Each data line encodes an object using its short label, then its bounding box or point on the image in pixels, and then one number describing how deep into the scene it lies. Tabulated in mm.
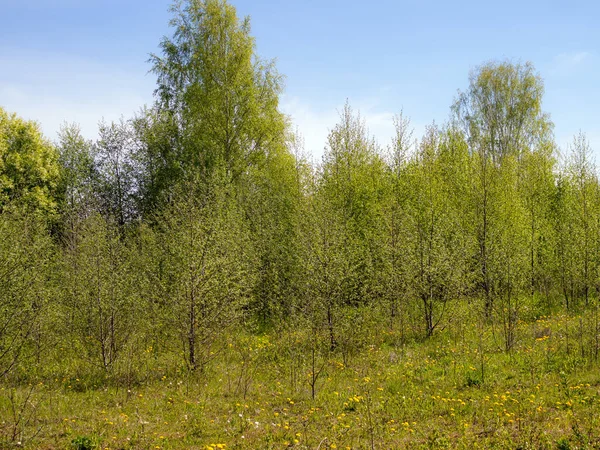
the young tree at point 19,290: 10047
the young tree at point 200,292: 10578
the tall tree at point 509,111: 30422
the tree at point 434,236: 13680
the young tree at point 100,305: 11227
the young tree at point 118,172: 29656
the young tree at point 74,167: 28094
